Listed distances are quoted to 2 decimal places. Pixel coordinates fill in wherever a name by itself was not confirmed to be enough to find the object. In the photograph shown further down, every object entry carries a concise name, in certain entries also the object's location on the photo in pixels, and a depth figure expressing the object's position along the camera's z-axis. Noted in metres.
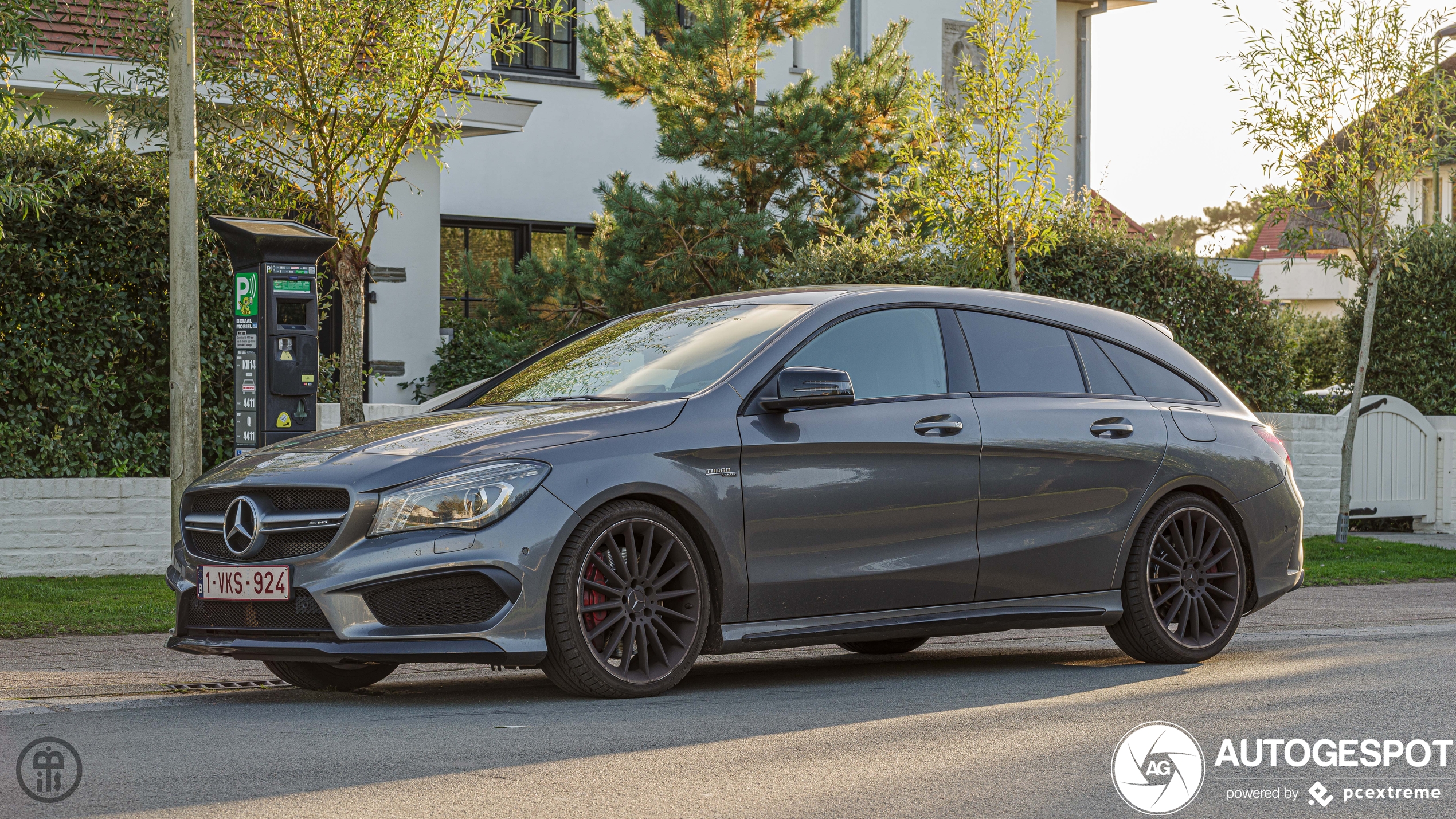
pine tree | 17.98
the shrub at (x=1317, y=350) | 23.06
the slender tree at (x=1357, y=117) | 15.96
